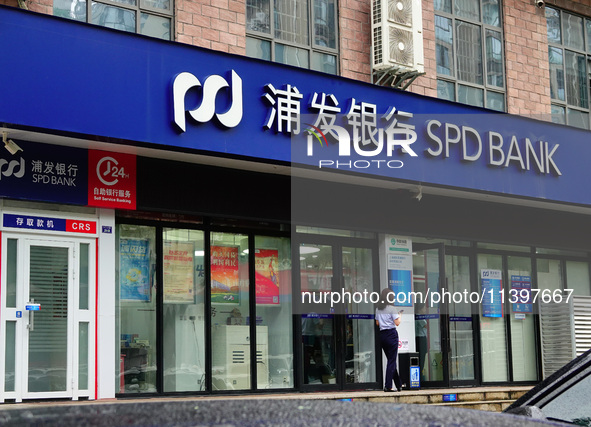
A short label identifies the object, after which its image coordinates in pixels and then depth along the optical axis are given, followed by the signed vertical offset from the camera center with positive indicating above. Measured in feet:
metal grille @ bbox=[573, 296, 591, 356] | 53.98 +0.02
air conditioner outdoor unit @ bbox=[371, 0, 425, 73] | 46.11 +15.16
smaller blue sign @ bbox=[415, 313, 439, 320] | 49.39 +0.50
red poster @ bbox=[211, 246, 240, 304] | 42.22 +2.55
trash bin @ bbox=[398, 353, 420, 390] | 47.47 -2.29
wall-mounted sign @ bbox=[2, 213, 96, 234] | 35.86 +4.48
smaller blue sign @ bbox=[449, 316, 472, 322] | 51.42 +0.32
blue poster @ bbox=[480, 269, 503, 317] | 53.16 +1.92
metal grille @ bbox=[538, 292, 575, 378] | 54.03 -0.70
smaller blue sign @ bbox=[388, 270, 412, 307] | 47.98 +2.21
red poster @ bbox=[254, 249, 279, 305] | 43.80 +2.58
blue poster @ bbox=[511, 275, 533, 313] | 54.65 +1.88
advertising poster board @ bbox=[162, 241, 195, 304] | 40.75 +2.65
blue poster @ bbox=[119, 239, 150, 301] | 39.32 +2.71
